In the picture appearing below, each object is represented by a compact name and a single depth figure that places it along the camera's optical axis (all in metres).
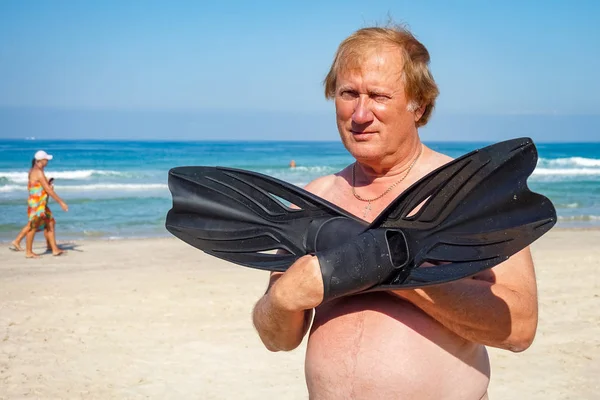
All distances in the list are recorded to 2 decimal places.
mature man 1.89
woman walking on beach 11.34
